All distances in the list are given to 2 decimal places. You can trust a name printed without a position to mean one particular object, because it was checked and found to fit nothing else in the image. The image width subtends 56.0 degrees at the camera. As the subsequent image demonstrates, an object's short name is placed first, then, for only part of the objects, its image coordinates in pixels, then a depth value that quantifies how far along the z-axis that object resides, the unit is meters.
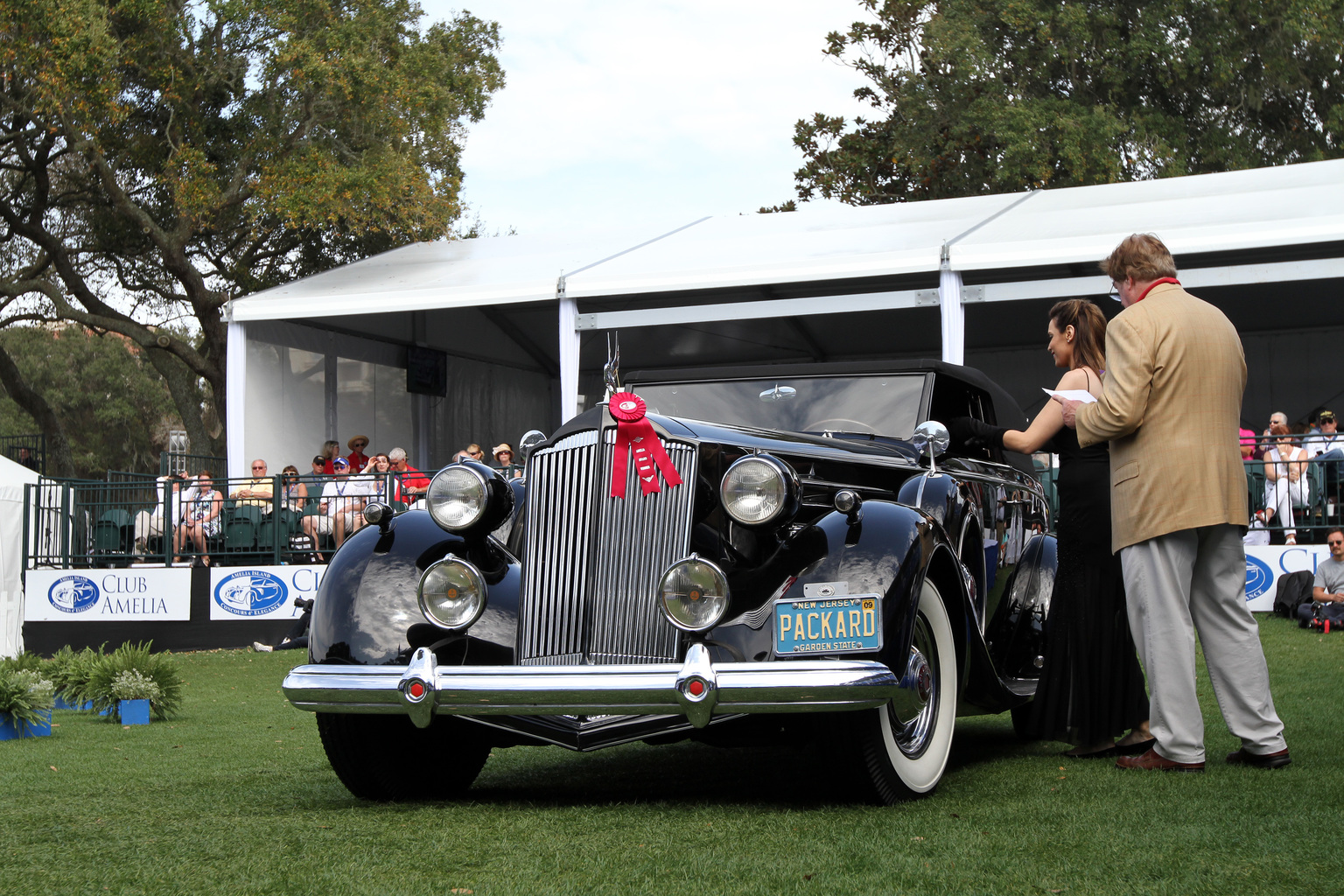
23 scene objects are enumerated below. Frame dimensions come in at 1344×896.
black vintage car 3.56
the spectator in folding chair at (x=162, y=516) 13.86
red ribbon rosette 3.92
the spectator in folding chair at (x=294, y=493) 13.73
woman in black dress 4.74
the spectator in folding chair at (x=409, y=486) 13.31
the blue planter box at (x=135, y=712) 7.27
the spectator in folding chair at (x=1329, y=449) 11.73
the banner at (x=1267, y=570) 11.25
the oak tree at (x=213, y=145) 20.16
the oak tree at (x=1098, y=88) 23.19
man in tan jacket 4.31
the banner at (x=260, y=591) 12.98
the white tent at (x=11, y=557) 13.56
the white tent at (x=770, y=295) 13.37
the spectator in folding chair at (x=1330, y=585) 10.14
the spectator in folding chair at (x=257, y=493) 13.70
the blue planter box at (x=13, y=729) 6.58
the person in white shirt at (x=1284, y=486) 11.74
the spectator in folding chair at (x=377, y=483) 13.23
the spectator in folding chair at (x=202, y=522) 13.65
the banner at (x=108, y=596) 13.42
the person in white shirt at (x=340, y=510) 13.45
